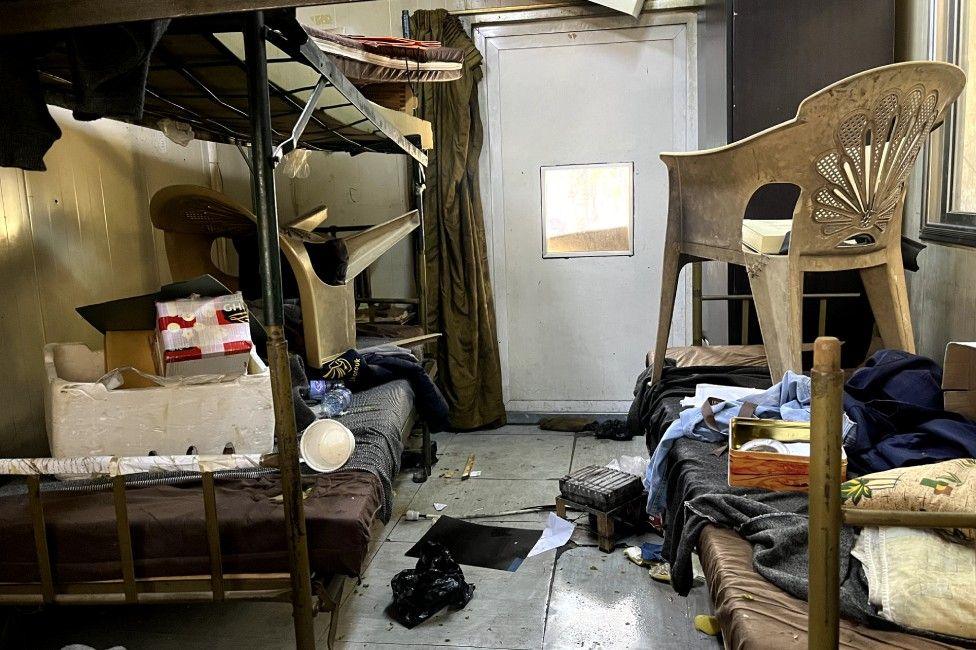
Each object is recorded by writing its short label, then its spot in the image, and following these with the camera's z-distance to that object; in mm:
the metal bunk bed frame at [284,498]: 1740
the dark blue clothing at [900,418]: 1673
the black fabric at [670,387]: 2633
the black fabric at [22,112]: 1634
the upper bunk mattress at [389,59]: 2709
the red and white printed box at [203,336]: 2137
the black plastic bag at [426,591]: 2500
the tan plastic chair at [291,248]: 2988
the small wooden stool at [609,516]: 2957
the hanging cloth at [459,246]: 4535
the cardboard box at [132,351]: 2176
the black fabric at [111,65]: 1539
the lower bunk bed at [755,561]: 1264
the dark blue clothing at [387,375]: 3213
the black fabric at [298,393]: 2463
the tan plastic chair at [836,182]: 1979
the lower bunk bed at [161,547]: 1848
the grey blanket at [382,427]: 2361
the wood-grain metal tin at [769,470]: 1700
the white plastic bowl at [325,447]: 2182
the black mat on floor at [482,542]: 2943
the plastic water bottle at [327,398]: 2877
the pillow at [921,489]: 1335
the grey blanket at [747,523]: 1393
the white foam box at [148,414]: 1993
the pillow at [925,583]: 1227
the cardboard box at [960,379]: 1758
